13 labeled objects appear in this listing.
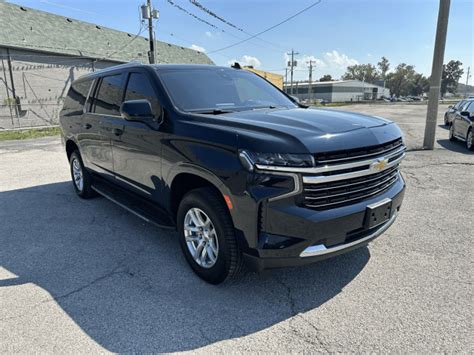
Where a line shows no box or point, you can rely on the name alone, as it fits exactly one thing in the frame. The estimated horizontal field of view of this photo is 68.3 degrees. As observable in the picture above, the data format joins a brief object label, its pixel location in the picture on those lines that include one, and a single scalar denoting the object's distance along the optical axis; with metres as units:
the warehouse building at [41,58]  20.19
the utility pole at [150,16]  19.93
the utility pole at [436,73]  9.83
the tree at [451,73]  119.31
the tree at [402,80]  125.56
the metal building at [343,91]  102.00
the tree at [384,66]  137.38
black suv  2.51
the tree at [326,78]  151.00
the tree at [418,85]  122.62
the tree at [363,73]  142.38
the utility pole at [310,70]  68.46
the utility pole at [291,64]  59.53
